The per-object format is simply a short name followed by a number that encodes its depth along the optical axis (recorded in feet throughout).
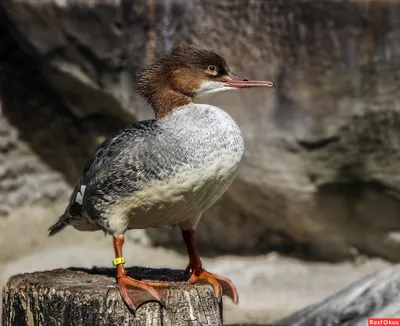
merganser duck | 17.48
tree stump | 17.20
